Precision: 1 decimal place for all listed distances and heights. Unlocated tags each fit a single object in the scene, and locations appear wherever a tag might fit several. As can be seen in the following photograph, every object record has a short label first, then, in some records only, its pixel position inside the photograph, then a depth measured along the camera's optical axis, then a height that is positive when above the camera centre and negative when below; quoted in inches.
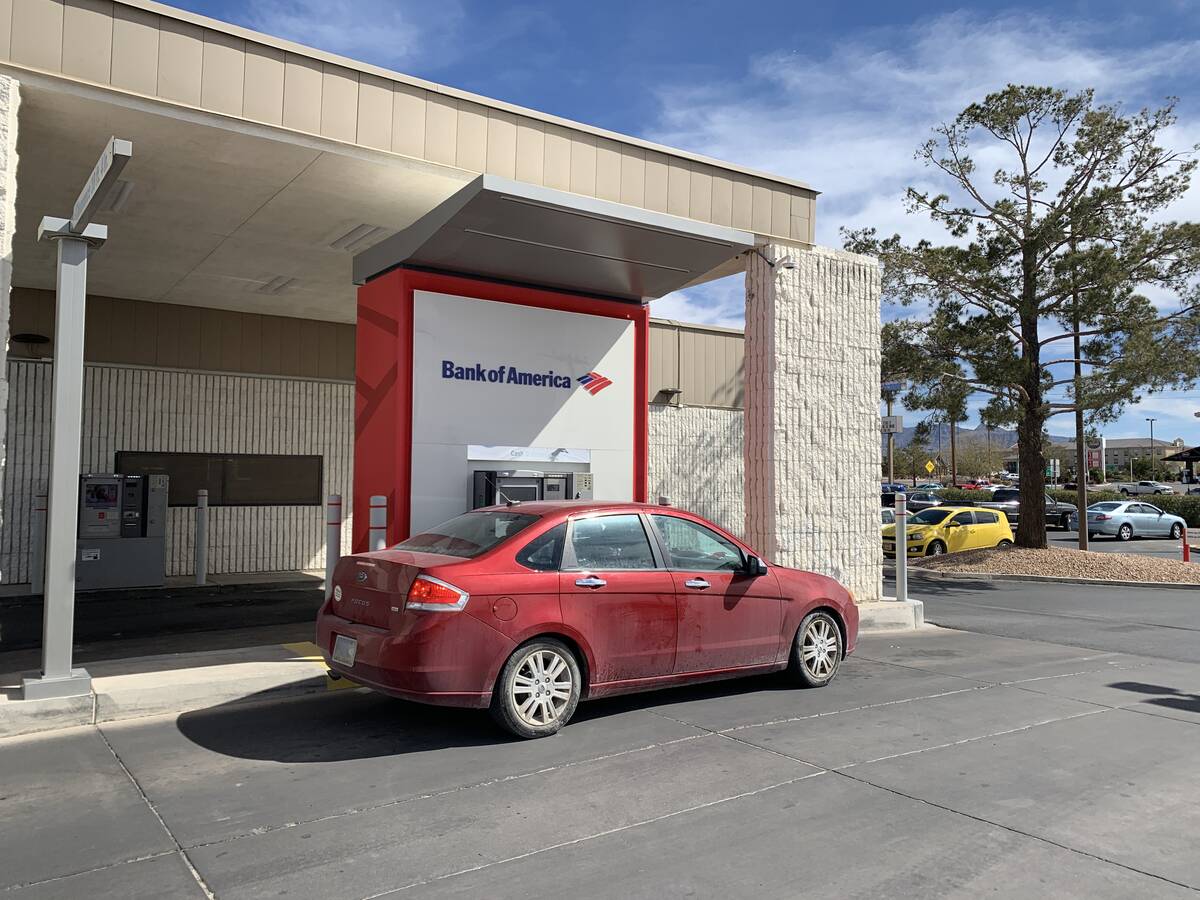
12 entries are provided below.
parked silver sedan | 1257.4 -42.7
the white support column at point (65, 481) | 242.5 +1.0
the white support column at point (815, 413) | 420.5 +35.6
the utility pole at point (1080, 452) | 698.2 +33.4
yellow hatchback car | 870.4 -41.0
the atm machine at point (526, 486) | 361.4 +0.4
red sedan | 219.9 -33.0
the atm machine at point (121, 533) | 512.7 -27.2
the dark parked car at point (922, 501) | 1448.8 -20.8
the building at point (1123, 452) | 3977.4 +257.3
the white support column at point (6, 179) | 256.1 +85.8
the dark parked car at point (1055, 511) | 1400.1 -32.7
